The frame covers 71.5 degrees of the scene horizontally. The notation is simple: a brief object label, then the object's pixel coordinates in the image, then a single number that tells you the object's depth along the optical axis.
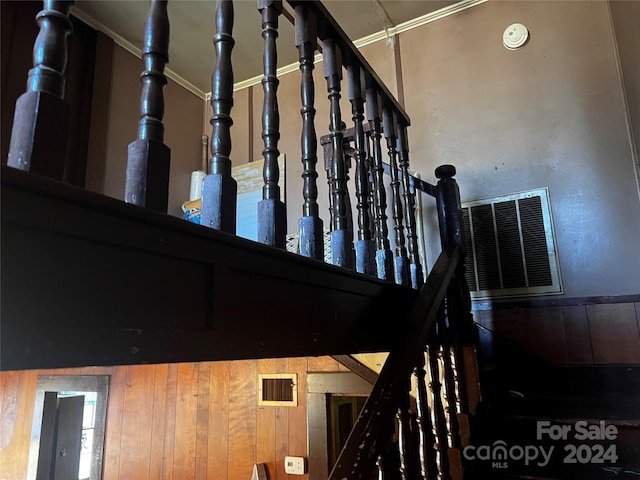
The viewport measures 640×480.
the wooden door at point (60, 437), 3.40
